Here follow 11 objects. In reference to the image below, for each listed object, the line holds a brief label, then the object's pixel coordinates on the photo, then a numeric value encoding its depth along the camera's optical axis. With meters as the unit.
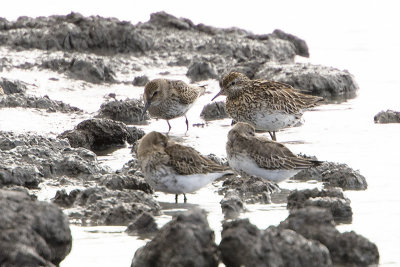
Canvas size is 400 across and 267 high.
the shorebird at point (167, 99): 16.30
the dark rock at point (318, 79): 18.97
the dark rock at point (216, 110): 16.89
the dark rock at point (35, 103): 16.16
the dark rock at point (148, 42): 21.42
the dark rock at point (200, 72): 20.20
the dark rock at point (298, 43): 23.48
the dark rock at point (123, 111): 16.39
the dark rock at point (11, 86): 17.22
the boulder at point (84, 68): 19.39
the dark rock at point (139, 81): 19.47
